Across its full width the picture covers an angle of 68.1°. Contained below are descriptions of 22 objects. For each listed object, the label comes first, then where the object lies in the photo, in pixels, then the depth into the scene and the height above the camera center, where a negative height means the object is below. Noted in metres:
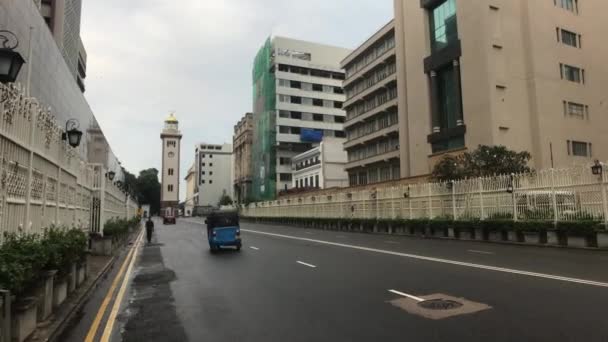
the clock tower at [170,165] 123.94 +14.37
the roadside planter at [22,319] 6.18 -1.40
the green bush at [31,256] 5.98 -0.60
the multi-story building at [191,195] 172.73 +8.74
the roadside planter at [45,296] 7.50 -1.32
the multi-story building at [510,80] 41.59 +12.88
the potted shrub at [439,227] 27.19 -0.97
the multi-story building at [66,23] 46.78 +21.68
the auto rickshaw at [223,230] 21.52 -0.72
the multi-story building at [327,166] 75.06 +8.09
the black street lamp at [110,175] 26.46 +2.55
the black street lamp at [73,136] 13.35 +2.44
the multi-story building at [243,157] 117.06 +15.80
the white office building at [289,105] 91.62 +22.82
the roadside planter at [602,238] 17.67 -1.20
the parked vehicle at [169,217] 76.19 -0.09
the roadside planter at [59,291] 8.65 -1.44
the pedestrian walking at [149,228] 29.88 -0.75
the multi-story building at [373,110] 60.66 +14.71
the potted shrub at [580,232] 18.25 -0.99
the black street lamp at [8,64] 7.50 +2.60
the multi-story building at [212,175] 156.75 +14.43
